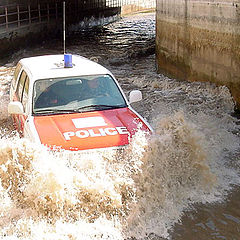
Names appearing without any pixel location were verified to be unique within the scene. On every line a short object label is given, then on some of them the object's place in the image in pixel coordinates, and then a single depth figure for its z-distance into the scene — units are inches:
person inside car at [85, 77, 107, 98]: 257.0
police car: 220.2
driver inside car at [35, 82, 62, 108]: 248.3
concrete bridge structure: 422.3
